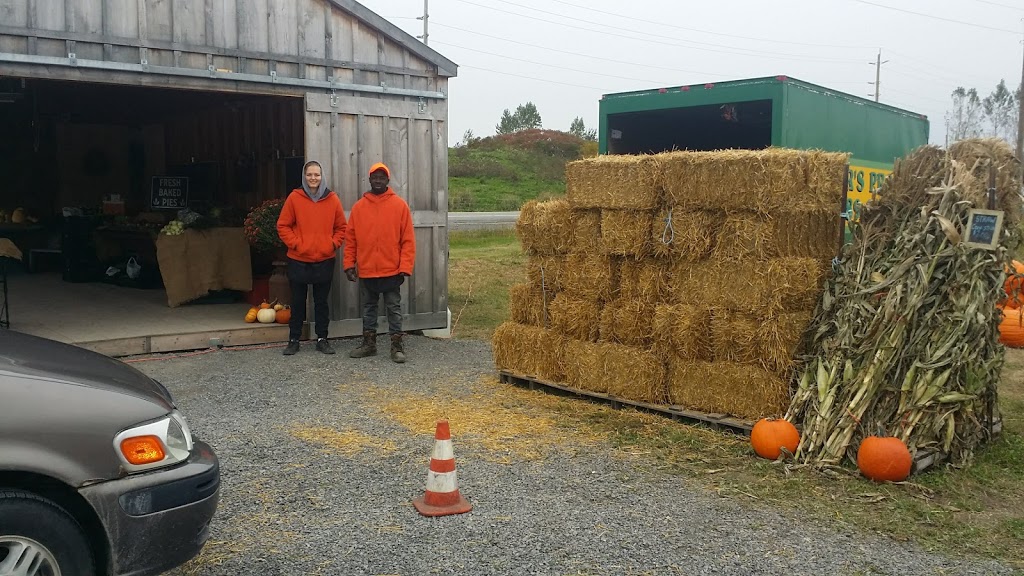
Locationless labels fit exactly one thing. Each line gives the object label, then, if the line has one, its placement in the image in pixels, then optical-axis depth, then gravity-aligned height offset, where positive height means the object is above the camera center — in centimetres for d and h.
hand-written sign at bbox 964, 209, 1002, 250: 557 -11
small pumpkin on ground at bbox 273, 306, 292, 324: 997 -136
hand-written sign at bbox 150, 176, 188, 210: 1370 +12
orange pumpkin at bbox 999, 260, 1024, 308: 597 -71
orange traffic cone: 447 -149
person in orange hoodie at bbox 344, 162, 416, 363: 864 -46
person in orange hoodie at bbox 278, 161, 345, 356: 880 -36
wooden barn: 819 +87
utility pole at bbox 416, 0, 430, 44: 4421 +995
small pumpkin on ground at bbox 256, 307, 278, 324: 988 -134
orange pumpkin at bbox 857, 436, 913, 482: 499 -149
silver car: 279 -97
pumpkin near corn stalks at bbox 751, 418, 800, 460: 549 -151
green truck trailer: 927 +106
